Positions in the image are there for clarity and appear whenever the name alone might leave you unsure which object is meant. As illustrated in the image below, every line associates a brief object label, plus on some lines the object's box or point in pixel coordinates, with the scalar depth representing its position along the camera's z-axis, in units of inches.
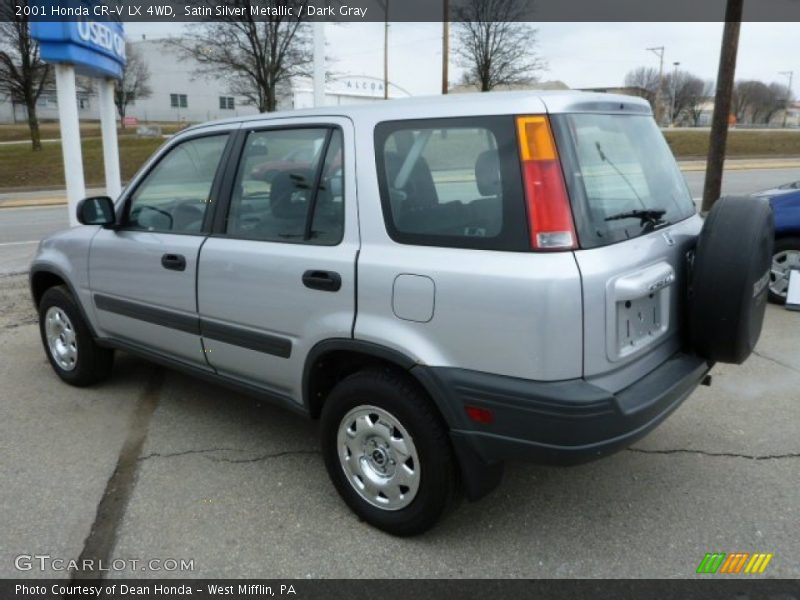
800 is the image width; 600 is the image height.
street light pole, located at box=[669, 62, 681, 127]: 2790.4
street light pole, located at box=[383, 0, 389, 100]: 1424.5
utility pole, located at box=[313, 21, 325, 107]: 456.8
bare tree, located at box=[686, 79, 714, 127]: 3031.5
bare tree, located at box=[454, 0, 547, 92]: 1278.3
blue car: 231.9
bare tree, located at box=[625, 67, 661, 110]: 3201.3
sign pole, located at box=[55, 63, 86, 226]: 285.4
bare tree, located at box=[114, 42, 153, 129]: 2155.0
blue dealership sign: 273.0
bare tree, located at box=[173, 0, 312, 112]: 895.7
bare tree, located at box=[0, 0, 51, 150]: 1170.0
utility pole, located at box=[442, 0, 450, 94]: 997.8
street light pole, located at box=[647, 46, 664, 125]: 2656.7
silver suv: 92.1
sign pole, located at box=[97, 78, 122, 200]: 335.9
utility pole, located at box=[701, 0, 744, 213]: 309.0
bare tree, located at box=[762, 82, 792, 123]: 3481.8
